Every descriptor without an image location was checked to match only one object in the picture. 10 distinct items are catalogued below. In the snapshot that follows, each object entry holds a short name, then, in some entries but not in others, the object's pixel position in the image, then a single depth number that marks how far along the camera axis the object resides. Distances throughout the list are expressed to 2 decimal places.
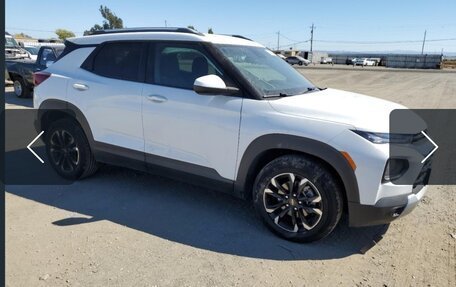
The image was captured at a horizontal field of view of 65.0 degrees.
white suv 2.93
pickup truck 10.43
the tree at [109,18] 52.97
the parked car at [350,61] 70.09
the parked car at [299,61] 59.75
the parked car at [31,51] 16.41
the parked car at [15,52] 16.44
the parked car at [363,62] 66.88
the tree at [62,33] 79.62
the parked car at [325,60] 76.06
